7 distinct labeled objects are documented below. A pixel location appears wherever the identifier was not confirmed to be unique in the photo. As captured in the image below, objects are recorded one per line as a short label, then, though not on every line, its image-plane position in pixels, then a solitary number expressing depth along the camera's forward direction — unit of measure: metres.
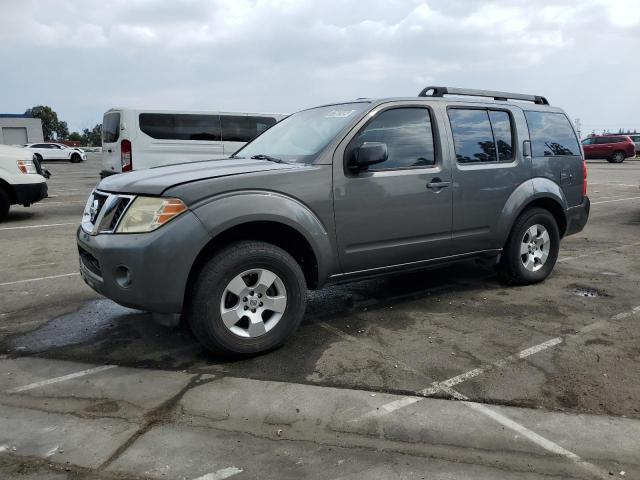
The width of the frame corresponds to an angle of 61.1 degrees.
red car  32.34
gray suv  3.48
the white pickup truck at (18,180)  9.84
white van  11.31
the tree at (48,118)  88.62
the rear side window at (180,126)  11.42
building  59.00
